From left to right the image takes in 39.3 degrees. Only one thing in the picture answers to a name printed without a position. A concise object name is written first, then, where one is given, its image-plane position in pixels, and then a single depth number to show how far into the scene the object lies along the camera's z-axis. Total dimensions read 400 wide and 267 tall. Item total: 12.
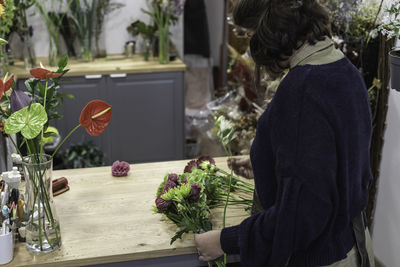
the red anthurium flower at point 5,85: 1.73
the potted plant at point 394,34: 2.18
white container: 1.75
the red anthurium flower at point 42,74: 1.74
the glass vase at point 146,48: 4.65
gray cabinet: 4.40
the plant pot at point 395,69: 2.22
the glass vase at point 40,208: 1.76
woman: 1.47
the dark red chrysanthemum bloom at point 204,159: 2.29
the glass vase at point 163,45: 4.59
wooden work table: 1.82
